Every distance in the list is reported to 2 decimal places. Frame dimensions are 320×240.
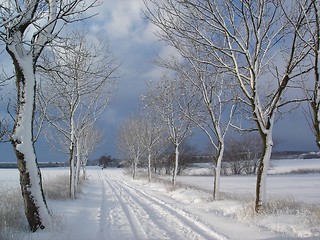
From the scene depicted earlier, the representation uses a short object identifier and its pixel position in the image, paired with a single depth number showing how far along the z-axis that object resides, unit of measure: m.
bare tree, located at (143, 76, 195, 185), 27.17
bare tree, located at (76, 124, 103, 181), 44.04
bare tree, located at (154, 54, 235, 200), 17.08
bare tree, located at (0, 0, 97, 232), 7.65
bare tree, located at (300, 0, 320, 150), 6.54
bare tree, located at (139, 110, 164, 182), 40.20
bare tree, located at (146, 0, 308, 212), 10.08
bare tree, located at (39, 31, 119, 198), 17.63
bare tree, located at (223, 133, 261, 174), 89.81
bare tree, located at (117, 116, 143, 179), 48.56
